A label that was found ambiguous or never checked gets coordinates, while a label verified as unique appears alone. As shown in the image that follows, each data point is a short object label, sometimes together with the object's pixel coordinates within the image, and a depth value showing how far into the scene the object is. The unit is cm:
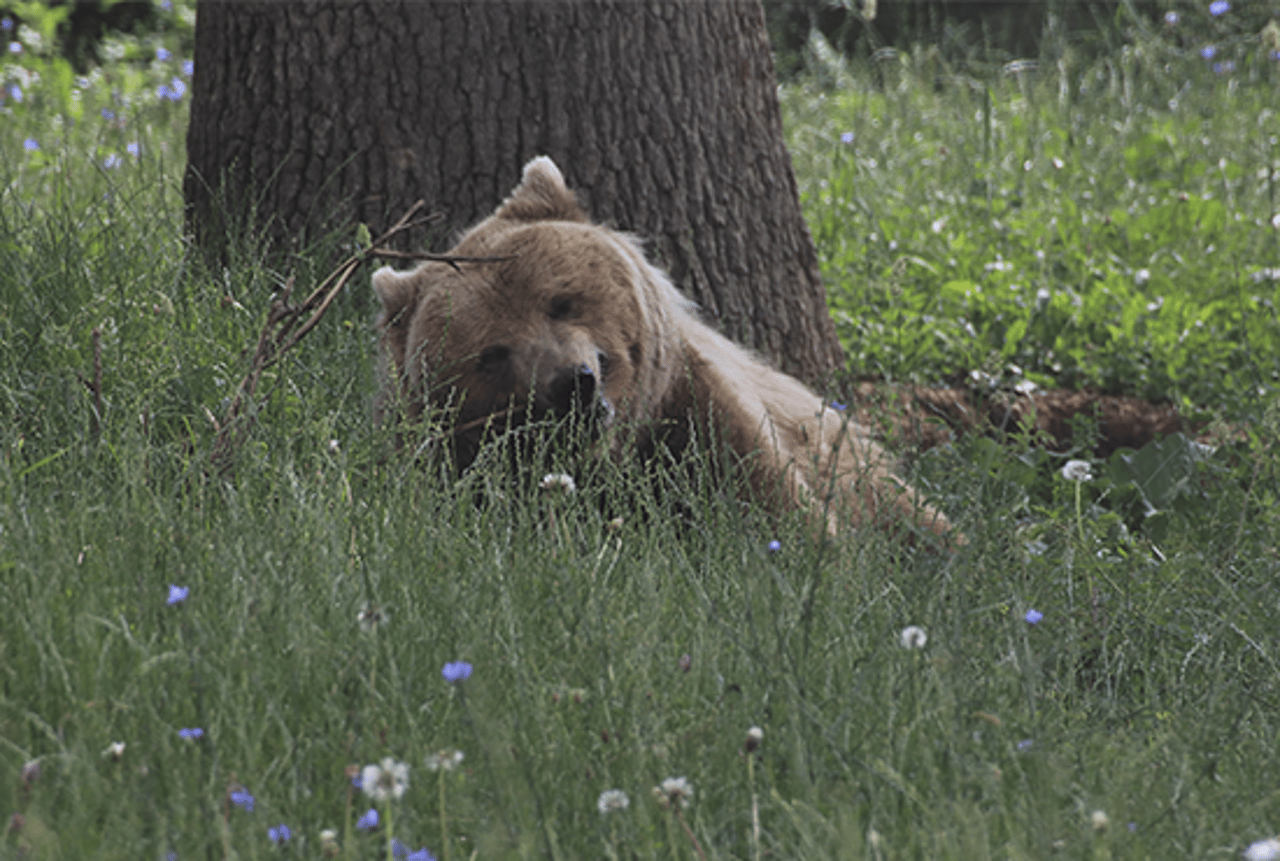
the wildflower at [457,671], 2122
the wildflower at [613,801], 2121
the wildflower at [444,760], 2118
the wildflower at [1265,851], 2018
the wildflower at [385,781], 2018
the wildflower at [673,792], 2119
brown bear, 2203
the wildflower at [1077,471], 2207
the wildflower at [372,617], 2132
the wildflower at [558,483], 2175
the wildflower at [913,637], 2137
